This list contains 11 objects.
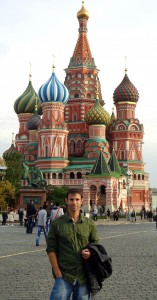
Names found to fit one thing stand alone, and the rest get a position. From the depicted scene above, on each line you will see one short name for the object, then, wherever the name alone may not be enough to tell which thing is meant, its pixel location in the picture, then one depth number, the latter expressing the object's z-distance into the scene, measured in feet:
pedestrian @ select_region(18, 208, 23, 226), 111.33
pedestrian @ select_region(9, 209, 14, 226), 129.41
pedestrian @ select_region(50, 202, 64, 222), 49.58
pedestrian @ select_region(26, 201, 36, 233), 77.25
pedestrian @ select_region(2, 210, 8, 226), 115.24
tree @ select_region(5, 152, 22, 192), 209.09
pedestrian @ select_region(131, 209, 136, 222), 146.00
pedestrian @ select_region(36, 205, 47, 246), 57.11
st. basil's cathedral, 208.44
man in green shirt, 17.25
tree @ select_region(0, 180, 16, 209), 175.42
